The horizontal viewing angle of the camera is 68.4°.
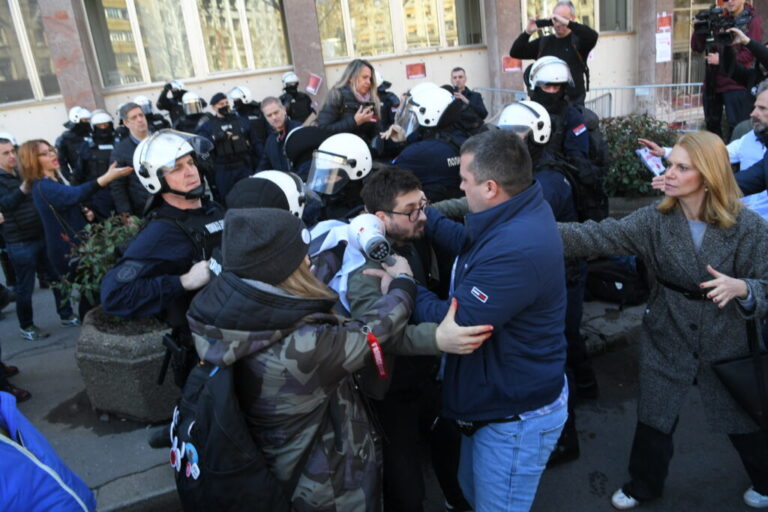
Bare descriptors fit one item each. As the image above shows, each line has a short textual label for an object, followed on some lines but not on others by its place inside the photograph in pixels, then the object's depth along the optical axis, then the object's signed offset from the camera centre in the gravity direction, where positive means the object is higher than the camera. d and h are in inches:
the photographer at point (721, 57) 231.6 -5.5
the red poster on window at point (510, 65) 523.8 +4.5
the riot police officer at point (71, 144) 339.9 -10.7
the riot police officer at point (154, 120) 388.5 -3.7
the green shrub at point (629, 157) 251.0 -43.2
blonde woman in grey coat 97.7 -40.4
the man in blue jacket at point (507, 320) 81.2 -36.2
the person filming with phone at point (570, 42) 242.7 +8.9
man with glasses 101.3 -50.4
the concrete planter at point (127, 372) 147.8 -63.6
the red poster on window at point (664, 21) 528.1 +26.4
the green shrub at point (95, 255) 158.1 -35.6
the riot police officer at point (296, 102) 420.8 -4.0
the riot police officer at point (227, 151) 305.6 -24.1
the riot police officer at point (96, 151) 294.7 -14.6
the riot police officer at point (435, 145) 146.1 -16.4
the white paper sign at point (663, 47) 532.4 +4.0
